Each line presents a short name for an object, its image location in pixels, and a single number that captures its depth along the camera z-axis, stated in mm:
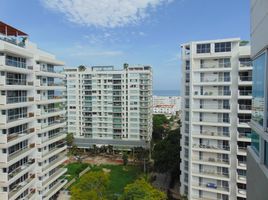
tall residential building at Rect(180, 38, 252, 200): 21750
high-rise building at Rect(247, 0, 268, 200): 4742
